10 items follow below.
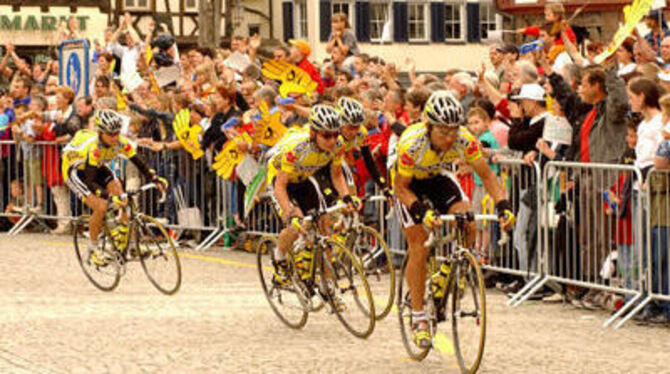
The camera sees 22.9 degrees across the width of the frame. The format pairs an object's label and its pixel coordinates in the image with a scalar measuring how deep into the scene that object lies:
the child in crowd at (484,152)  15.77
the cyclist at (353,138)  13.14
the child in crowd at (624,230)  13.42
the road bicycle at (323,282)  12.62
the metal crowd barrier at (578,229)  13.19
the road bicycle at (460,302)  10.61
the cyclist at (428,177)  11.08
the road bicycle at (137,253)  15.73
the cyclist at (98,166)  16.23
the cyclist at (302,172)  12.79
